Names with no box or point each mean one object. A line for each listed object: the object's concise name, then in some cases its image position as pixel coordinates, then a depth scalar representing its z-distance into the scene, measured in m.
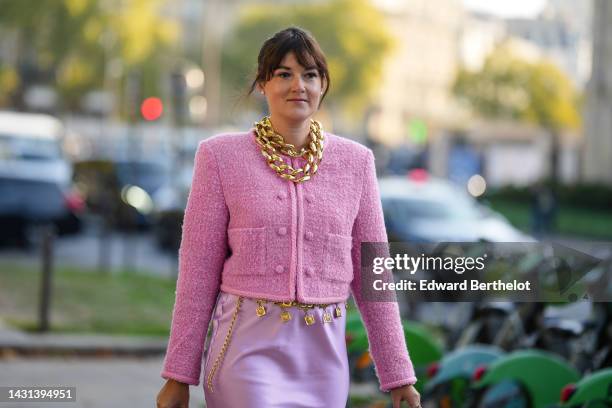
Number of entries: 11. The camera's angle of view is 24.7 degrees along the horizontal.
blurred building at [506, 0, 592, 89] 125.88
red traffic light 27.77
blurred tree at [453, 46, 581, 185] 67.31
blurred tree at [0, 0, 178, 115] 62.38
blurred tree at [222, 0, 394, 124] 87.81
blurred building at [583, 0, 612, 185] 47.31
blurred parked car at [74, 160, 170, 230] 29.23
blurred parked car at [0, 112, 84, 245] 20.89
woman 3.75
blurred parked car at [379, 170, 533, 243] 18.89
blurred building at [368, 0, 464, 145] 119.56
